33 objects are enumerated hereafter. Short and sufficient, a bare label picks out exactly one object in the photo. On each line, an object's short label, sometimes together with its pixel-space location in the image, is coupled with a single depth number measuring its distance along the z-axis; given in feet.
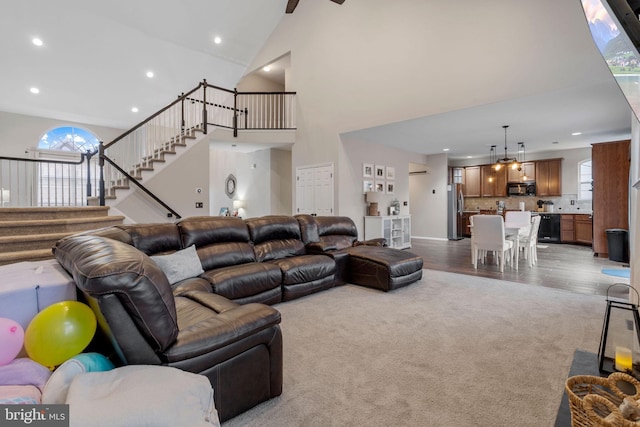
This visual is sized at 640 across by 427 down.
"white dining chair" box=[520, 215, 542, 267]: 17.81
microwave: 29.35
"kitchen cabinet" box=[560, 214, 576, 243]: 26.53
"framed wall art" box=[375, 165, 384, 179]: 24.32
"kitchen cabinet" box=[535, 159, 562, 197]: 27.91
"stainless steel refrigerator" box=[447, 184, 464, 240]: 30.58
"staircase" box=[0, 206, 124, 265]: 11.59
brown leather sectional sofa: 3.92
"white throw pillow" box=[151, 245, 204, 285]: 9.42
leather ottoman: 12.69
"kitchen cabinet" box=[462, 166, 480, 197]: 32.42
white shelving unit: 22.65
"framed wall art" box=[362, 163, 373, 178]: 23.14
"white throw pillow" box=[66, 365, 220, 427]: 2.93
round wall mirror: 33.11
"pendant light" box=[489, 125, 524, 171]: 20.69
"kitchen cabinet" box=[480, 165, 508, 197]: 30.81
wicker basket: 3.19
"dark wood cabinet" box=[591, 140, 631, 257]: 19.24
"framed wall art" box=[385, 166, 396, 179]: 25.48
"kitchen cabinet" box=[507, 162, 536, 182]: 29.35
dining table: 17.53
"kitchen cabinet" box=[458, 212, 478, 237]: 32.37
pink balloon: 3.69
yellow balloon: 4.01
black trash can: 18.47
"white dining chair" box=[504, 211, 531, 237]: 21.52
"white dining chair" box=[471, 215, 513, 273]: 16.38
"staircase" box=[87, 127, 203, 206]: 18.20
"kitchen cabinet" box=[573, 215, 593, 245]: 25.37
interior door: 21.85
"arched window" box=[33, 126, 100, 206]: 24.50
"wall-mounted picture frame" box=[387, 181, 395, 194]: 25.55
